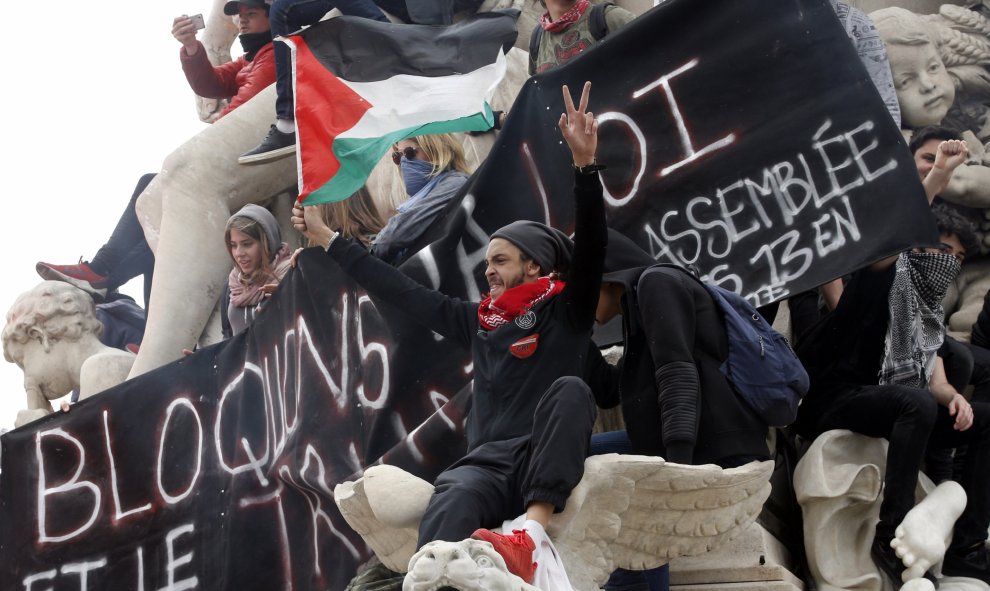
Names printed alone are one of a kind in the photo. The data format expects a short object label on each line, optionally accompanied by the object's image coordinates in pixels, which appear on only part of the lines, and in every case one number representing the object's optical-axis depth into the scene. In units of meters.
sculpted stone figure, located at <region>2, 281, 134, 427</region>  10.91
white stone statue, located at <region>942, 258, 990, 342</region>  8.45
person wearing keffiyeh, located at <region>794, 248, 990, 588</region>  6.62
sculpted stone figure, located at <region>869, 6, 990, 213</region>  9.31
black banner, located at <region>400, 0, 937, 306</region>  7.21
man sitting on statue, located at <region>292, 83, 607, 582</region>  5.51
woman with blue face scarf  8.46
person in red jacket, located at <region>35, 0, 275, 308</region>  10.98
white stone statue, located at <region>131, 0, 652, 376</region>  10.34
